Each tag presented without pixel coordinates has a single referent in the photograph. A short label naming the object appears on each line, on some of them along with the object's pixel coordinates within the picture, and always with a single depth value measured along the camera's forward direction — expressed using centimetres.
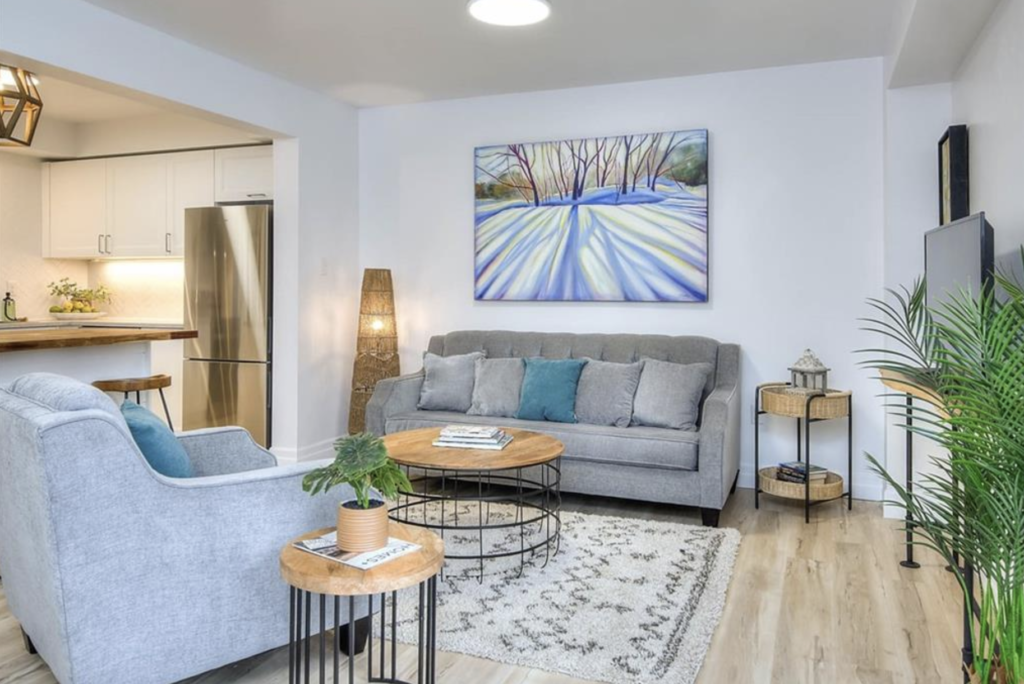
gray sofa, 361
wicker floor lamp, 509
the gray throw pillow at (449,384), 441
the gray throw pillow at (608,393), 402
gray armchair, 175
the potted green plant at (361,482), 175
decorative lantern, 397
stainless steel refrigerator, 491
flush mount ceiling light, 313
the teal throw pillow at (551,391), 412
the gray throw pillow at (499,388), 427
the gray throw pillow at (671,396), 388
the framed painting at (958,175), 335
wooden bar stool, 361
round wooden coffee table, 287
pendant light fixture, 338
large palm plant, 155
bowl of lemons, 611
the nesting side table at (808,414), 380
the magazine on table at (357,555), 170
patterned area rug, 228
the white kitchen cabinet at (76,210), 608
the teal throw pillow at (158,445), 203
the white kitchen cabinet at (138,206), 580
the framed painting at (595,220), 449
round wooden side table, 161
